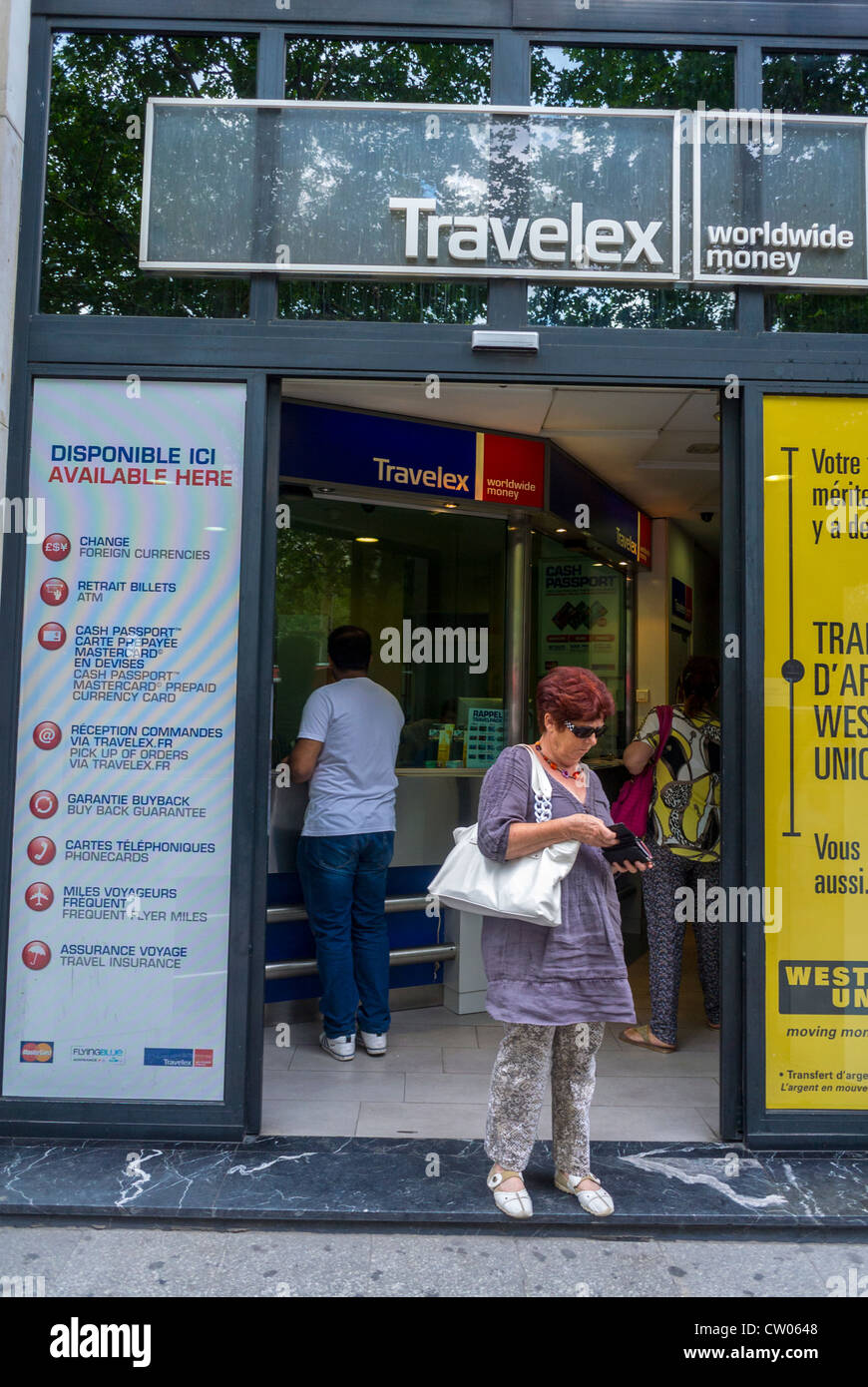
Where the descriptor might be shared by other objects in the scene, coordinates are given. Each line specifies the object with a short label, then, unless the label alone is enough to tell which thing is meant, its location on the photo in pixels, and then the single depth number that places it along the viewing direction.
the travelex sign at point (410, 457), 4.91
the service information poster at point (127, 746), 3.44
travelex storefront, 3.45
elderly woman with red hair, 2.88
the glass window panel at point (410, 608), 5.31
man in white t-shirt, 4.45
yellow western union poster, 3.44
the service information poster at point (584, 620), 7.12
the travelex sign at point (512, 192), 3.58
